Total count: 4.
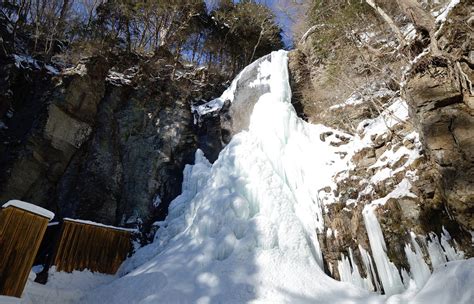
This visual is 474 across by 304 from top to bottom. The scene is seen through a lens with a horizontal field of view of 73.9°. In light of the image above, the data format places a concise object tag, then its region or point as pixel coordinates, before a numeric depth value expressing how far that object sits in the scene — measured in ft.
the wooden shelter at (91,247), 22.39
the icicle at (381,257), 14.61
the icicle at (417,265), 13.55
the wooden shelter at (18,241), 14.44
